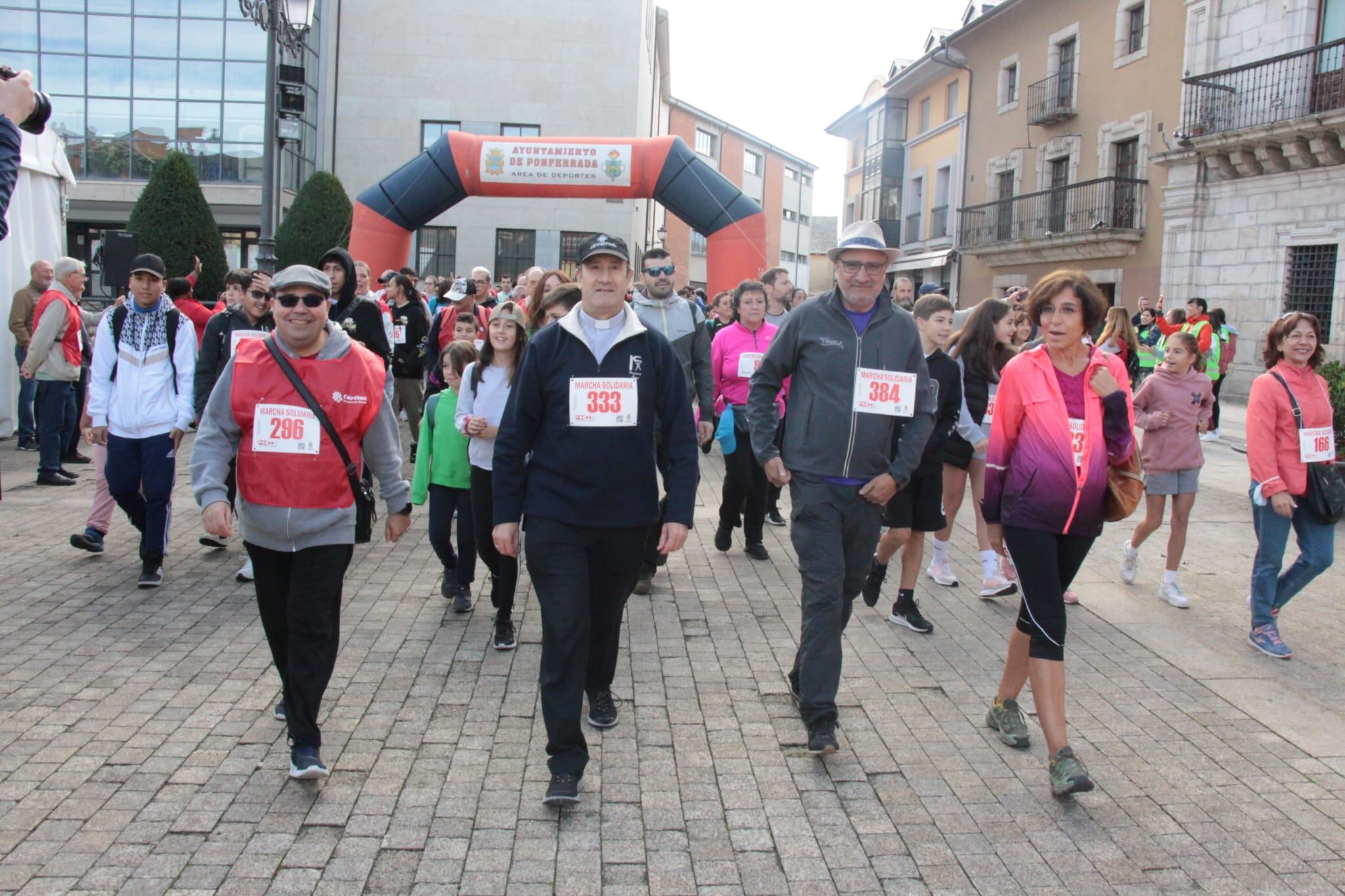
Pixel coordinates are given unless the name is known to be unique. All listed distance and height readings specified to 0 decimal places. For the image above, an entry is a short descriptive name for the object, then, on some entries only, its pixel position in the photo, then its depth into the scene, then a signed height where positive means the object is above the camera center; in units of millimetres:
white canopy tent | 12281 +1341
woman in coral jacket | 5953 -294
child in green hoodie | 6430 -670
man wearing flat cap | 4004 -427
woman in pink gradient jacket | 4207 -262
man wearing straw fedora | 4520 -206
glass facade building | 31375 +7630
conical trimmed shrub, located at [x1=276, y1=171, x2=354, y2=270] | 25547 +3083
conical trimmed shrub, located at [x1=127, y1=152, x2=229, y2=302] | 19078 +2219
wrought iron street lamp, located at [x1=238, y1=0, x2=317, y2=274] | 11758 +3446
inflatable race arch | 18219 +3100
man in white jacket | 6875 -330
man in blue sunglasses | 7367 +338
